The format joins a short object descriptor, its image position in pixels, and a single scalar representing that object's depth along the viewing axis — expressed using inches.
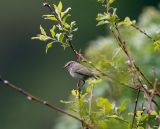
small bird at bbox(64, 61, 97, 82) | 372.1
